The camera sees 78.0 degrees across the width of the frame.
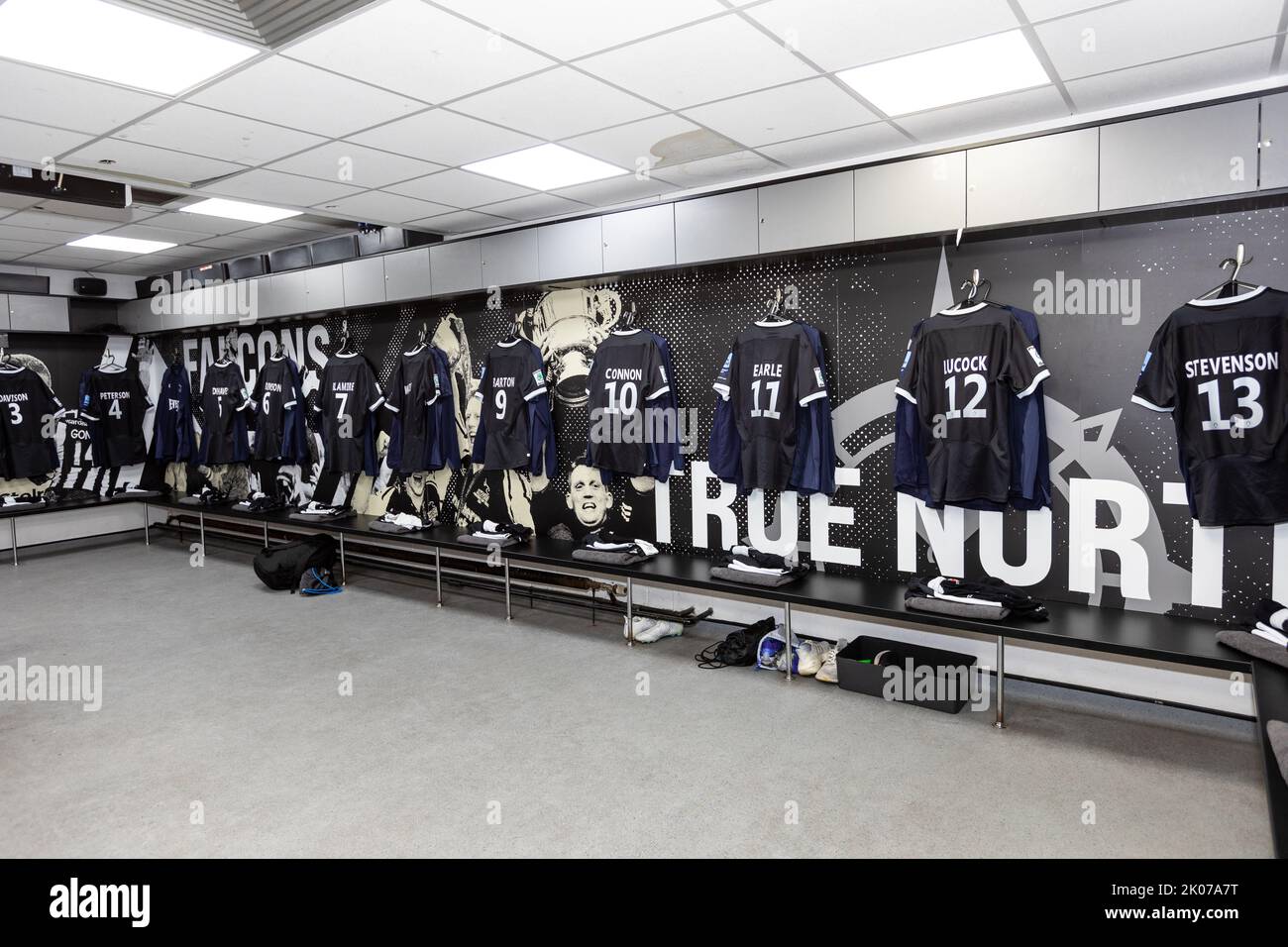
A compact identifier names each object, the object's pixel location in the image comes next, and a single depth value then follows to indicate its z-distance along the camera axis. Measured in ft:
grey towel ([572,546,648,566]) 14.56
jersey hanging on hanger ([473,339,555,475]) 17.06
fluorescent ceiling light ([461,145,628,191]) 12.64
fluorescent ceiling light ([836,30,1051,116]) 8.94
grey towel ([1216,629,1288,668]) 8.85
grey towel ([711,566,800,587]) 12.79
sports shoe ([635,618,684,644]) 14.69
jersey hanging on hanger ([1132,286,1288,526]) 9.70
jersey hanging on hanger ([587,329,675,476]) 15.19
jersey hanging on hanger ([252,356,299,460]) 22.36
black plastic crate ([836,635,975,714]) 11.39
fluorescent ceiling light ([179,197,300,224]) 16.19
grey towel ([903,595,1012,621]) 10.67
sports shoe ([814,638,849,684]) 12.42
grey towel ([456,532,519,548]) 16.56
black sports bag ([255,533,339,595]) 18.81
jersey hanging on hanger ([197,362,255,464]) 24.09
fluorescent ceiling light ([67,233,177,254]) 19.52
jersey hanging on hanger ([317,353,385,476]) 20.29
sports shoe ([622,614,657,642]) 14.76
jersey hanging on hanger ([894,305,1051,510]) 11.34
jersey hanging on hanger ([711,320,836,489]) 13.26
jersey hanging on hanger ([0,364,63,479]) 23.67
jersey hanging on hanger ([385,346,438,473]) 18.95
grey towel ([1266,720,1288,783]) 6.54
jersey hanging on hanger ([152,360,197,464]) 26.48
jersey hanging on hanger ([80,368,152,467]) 25.79
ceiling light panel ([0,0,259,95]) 7.97
